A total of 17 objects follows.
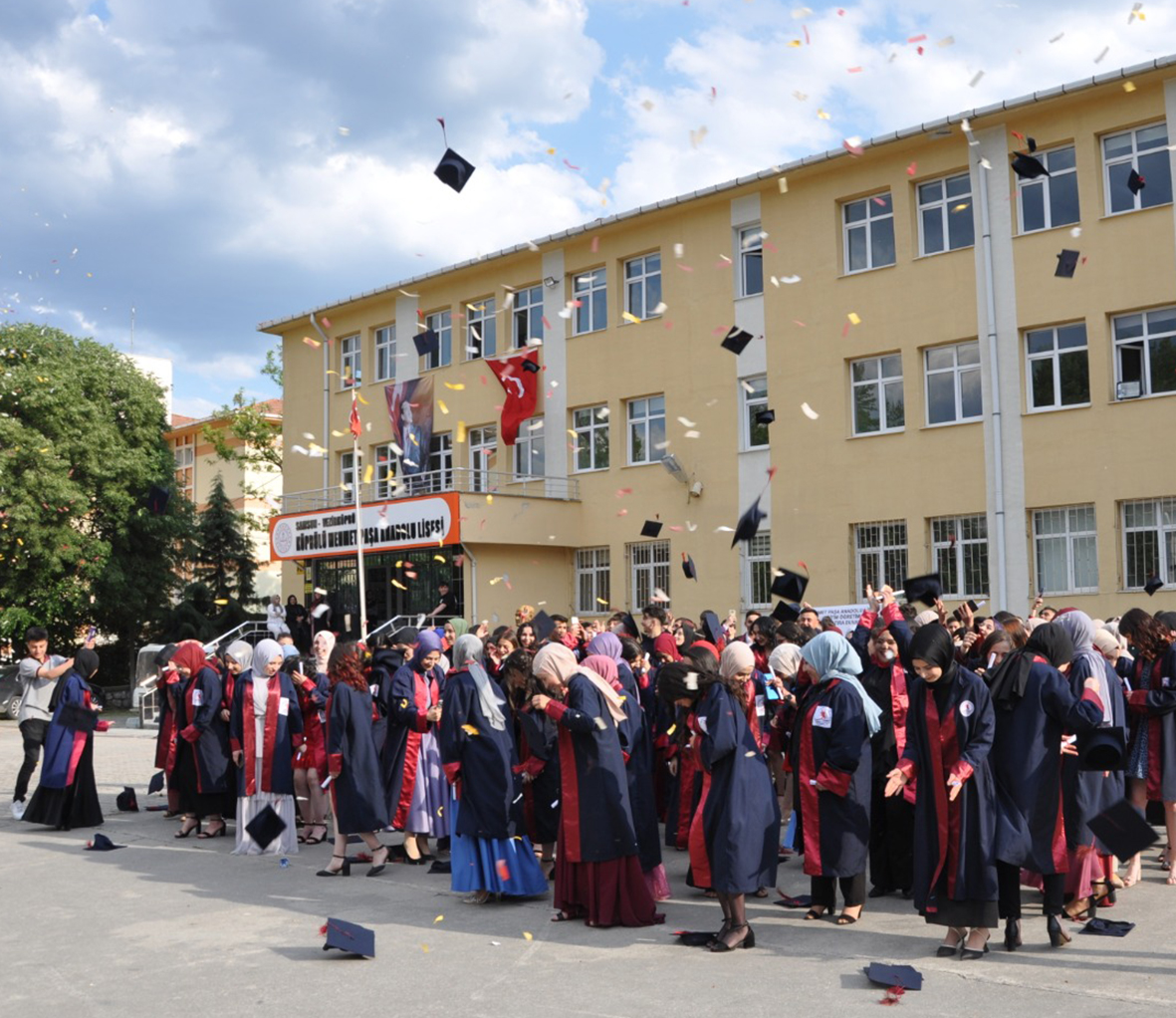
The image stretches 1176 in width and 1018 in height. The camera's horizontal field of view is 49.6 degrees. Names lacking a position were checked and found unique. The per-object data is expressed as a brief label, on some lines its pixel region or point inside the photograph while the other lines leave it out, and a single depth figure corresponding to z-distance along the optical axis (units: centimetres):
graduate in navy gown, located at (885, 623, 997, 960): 671
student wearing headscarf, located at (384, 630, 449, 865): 1026
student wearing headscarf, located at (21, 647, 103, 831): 1273
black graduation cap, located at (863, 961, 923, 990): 623
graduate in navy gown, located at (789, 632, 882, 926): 773
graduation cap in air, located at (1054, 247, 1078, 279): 2232
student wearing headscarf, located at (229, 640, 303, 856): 1096
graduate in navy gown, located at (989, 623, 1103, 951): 692
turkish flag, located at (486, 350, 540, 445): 3155
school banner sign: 2975
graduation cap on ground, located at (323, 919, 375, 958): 709
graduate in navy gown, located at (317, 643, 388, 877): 962
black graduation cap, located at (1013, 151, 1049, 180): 2122
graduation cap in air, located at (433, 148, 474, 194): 1678
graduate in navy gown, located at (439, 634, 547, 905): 858
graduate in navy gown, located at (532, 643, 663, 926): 774
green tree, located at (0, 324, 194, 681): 3462
